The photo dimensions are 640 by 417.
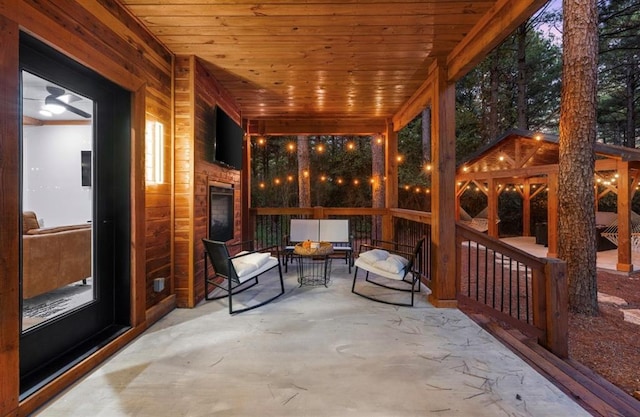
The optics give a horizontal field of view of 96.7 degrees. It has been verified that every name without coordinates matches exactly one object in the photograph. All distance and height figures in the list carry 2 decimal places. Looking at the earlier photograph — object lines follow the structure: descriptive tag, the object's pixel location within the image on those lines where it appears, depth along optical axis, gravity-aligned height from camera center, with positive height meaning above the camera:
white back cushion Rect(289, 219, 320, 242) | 5.09 -0.42
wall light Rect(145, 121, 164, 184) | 2.77 +0.55
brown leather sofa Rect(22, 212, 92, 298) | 2.29 -0.41
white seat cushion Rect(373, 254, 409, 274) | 3.28 -0.68
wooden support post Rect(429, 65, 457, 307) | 3.27 +0.16
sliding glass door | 1.98 -0.09
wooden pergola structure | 5.86 +0.88
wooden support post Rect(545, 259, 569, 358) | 2.56 -0.92
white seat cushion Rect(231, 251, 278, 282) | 3.14 -0.67
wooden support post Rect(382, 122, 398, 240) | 5.52 +0.63
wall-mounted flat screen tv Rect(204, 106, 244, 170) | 3.67 +0.94
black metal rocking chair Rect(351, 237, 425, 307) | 3.28 -0.72
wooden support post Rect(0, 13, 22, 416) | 1.48 -0.04
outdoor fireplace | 3.76 -0.06
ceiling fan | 2.19 +0.91
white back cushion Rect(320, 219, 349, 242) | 5.04 -0.42
